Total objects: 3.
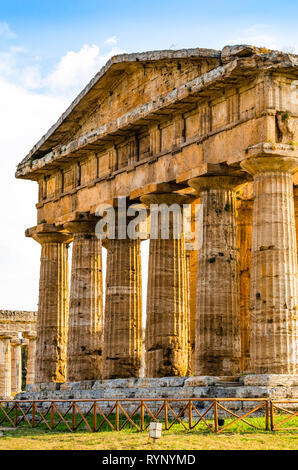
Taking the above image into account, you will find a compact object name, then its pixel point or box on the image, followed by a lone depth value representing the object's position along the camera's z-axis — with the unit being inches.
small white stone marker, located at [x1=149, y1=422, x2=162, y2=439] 896.3
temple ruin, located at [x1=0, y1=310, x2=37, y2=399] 2514.8
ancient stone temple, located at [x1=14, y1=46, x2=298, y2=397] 1141.7
